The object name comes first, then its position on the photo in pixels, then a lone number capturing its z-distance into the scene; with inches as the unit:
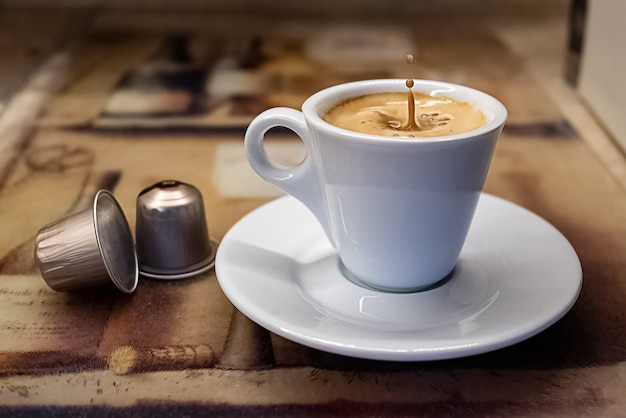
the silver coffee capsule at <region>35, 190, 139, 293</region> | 22.0
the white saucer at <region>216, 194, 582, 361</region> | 17.7
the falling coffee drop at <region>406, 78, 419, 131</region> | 21.8
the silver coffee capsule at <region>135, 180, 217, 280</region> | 24.2
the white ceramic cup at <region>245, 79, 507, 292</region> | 19.3
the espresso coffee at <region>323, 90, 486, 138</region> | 21.6
